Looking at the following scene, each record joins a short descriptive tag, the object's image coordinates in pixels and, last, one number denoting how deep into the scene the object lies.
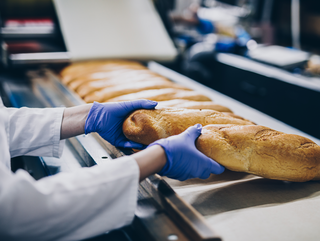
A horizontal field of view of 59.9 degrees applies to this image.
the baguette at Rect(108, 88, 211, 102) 1.52
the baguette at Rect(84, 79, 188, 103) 1.61
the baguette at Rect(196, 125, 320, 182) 1.01
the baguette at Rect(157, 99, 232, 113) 1.40
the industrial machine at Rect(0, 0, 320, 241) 0.79
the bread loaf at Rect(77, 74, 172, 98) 1.75
